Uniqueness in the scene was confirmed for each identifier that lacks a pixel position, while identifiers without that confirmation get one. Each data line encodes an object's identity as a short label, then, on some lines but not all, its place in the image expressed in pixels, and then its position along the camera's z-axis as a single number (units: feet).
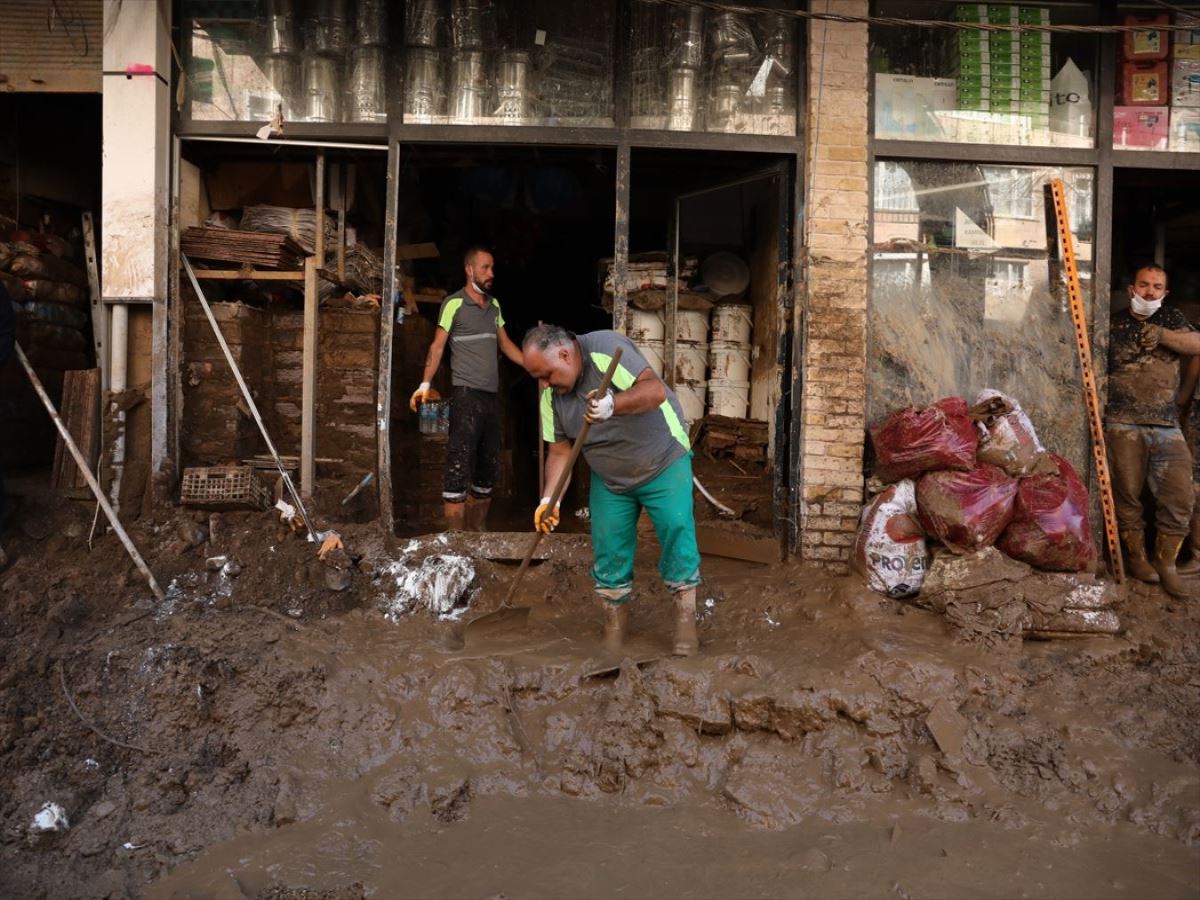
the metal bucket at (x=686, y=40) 20.51
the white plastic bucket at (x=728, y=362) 24.50
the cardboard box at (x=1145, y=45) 20.56
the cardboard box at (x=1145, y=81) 20.62
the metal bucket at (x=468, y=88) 20.39
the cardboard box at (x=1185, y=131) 20.72
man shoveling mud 15.52
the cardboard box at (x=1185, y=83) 20.63
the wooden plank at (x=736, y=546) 20.40
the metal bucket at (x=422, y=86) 20.36
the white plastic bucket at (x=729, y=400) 24.54
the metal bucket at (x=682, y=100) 20.49
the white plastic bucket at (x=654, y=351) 24.29
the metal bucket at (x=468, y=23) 20.45
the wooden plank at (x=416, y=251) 23.79
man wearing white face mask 19.54
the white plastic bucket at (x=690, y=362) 24.53
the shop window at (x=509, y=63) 20.38
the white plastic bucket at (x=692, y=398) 24.63
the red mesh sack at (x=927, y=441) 18.25
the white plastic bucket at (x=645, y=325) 24.29
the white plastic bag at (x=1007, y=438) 18.66
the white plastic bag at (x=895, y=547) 18.28
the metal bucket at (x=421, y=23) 20.33
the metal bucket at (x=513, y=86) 20.34
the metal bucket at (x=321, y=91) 20.48
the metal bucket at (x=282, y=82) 20.45
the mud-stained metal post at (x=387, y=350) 20.18
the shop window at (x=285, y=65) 20.44
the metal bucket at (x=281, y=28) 20.45
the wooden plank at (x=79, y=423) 19.86
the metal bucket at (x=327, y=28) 20.49
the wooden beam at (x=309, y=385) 21.17
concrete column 19.69
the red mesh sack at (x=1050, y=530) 17.75
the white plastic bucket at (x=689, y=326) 24.47
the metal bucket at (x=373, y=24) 20.38
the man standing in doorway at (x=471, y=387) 20.80
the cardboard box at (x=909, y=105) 20.39
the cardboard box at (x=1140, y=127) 20.68
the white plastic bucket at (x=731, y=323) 24.50
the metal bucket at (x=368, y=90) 20.48
